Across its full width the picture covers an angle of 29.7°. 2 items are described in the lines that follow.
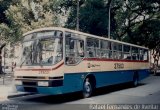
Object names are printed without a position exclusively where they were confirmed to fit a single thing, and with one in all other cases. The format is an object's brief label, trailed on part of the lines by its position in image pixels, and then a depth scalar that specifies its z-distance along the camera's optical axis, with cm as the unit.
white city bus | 1222
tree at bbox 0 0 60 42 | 2364
